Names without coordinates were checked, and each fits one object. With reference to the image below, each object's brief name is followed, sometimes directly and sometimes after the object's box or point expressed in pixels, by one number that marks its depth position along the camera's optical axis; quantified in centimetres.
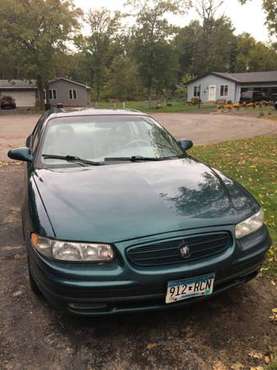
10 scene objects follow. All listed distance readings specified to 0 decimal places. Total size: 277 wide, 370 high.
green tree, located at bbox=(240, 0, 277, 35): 2194
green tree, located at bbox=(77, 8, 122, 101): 5684
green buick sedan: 228
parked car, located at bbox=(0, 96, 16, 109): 4053
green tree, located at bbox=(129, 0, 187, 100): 3688
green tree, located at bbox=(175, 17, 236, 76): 5816
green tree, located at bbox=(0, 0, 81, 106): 3503
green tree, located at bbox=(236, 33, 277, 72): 5819
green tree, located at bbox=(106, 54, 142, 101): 5259
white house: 4178
